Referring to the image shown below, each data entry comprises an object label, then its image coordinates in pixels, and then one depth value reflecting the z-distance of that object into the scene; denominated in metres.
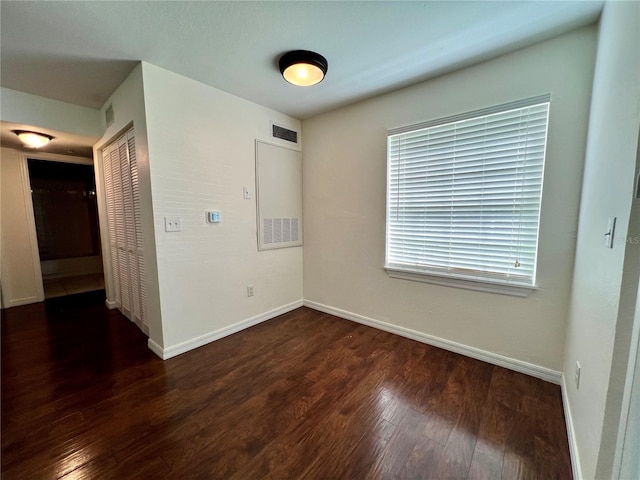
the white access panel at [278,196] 2.96
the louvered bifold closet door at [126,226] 2.59
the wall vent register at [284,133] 3.05
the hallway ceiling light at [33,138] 2.77
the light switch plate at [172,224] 2.23
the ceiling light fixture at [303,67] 1.92
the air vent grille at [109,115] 2.69
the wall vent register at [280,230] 3.05
